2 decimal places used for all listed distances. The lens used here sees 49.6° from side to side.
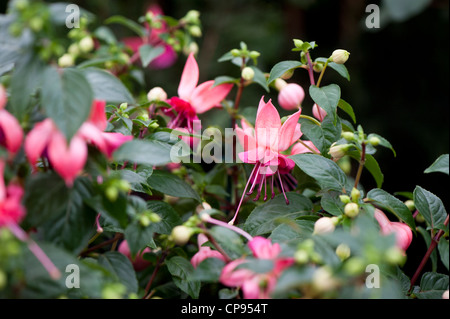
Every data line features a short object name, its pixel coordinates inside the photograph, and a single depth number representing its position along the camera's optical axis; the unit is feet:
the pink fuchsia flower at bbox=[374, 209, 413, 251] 1.58
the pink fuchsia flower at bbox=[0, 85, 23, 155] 1.18
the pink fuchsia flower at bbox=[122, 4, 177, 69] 3.12
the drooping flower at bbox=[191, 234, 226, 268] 1.71
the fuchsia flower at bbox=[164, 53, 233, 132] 2.12
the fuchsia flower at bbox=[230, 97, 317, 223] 1.71
